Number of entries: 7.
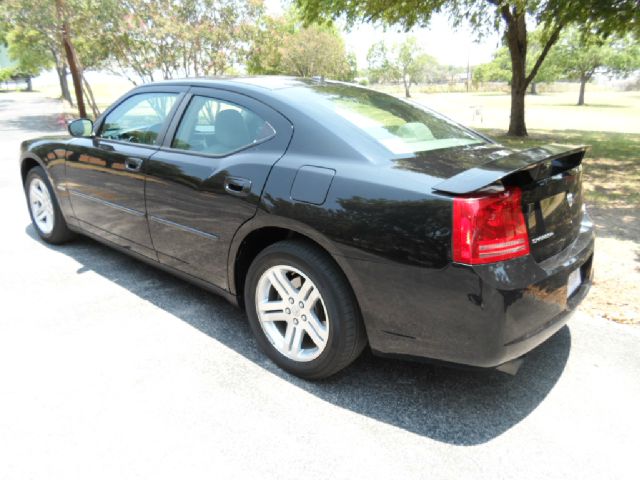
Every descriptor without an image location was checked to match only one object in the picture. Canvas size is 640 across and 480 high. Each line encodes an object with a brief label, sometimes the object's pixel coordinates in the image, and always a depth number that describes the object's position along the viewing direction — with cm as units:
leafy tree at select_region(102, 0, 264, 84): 1700
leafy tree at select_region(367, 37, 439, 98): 8688
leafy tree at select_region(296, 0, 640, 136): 899
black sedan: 214
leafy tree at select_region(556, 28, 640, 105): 5181
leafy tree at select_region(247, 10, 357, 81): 4244
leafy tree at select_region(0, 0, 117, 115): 1562
